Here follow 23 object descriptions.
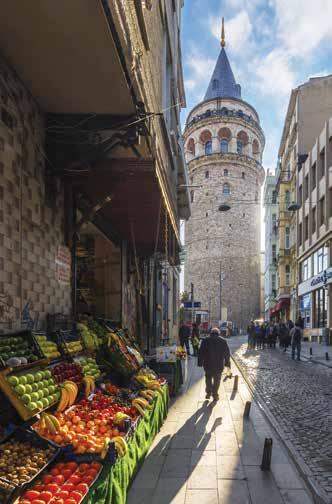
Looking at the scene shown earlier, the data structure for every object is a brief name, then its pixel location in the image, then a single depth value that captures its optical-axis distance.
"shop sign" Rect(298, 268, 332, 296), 26.01
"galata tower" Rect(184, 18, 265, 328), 55.00
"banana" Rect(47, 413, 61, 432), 4.65
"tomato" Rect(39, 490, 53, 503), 3.31
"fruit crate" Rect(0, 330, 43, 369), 4.97
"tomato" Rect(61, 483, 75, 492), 3.50
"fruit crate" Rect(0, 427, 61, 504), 3.17
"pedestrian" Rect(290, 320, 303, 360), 19.09
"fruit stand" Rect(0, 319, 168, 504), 3.61
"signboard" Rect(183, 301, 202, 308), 28.00
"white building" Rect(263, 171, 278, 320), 52.70
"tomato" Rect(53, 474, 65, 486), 3.64
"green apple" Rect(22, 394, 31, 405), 4.46
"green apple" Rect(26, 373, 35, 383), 4.84
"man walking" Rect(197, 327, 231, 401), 9.47
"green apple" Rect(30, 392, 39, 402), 4.64
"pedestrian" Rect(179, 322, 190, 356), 20.45
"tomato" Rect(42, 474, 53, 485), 3.66
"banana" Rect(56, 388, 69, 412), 5.20
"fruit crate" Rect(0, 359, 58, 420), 4.32
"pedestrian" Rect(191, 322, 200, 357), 21.01
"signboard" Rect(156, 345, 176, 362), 9.69
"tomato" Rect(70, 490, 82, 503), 3.28
